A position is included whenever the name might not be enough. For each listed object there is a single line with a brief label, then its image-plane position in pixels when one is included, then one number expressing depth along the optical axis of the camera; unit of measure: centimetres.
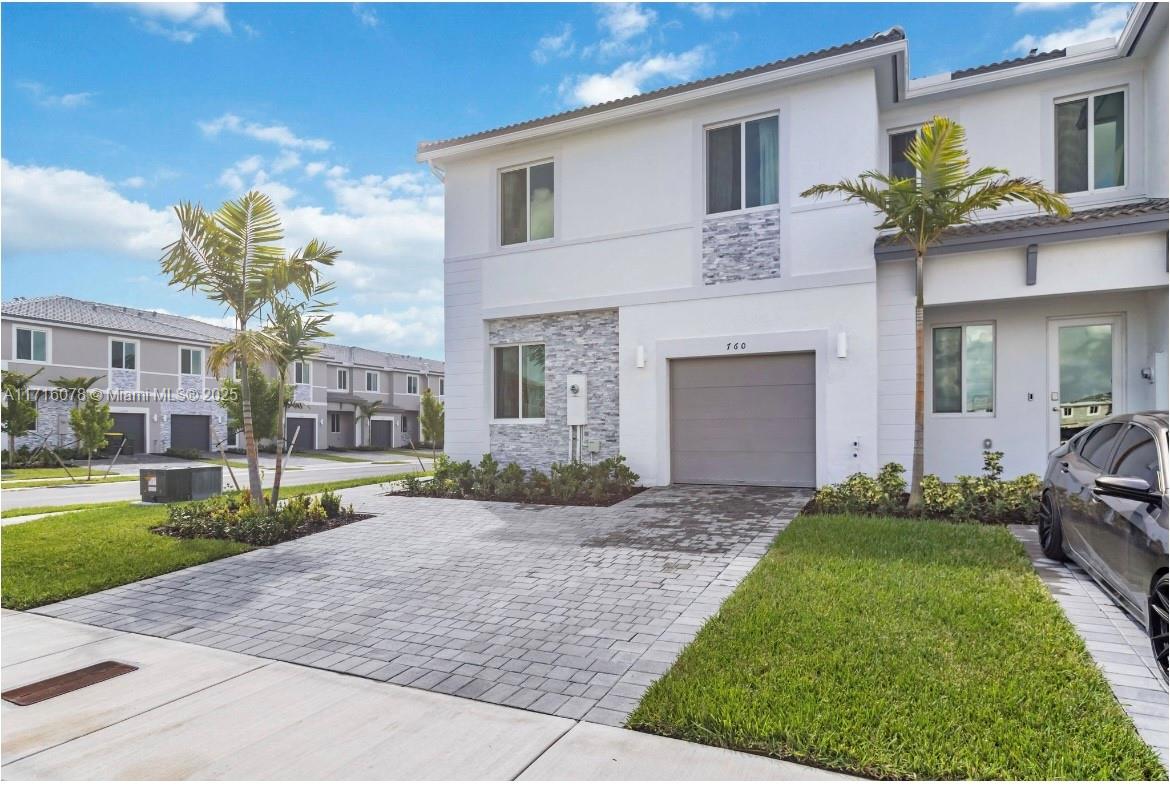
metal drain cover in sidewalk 405
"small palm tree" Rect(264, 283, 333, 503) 962
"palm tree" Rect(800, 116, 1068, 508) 827
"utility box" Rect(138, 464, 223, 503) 1287
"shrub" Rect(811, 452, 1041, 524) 841
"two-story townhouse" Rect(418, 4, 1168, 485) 1033
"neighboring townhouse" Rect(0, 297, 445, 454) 2942
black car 405
